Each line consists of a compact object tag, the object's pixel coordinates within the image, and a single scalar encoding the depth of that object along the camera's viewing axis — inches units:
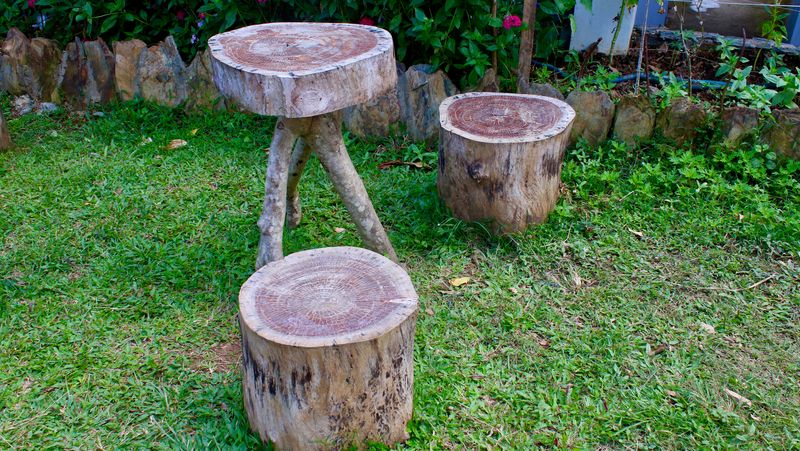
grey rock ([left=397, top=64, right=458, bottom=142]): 174.9
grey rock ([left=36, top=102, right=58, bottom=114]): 198.8
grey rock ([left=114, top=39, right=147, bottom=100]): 193.0
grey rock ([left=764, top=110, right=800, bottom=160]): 156.2
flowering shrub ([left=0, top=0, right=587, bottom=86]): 172.4
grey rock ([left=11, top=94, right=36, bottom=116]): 199.8
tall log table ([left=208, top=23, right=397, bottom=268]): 106.6
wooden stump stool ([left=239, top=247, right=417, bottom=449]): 88.0
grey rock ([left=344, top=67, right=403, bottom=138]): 178.7
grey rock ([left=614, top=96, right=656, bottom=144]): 165.0
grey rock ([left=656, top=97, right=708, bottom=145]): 162.7
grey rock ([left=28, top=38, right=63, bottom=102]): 197.9
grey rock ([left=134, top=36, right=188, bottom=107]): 191.8
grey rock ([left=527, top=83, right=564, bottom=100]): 165.3
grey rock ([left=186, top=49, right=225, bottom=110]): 190.9
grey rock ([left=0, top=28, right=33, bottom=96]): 198.8
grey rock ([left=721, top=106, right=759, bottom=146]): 158.9
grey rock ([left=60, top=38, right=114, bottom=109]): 194.9
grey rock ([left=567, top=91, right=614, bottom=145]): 165.6
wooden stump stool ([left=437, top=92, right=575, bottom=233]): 136.9
